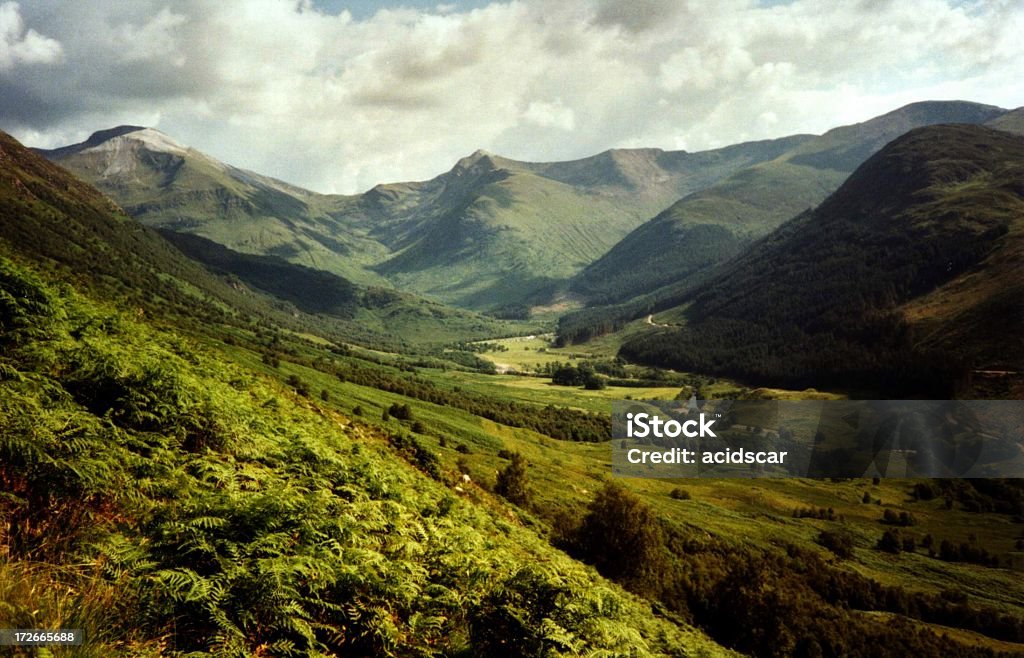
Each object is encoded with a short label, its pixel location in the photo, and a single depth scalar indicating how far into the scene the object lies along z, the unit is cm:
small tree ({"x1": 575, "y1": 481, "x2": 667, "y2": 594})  3994
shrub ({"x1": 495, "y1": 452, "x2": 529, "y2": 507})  4969
